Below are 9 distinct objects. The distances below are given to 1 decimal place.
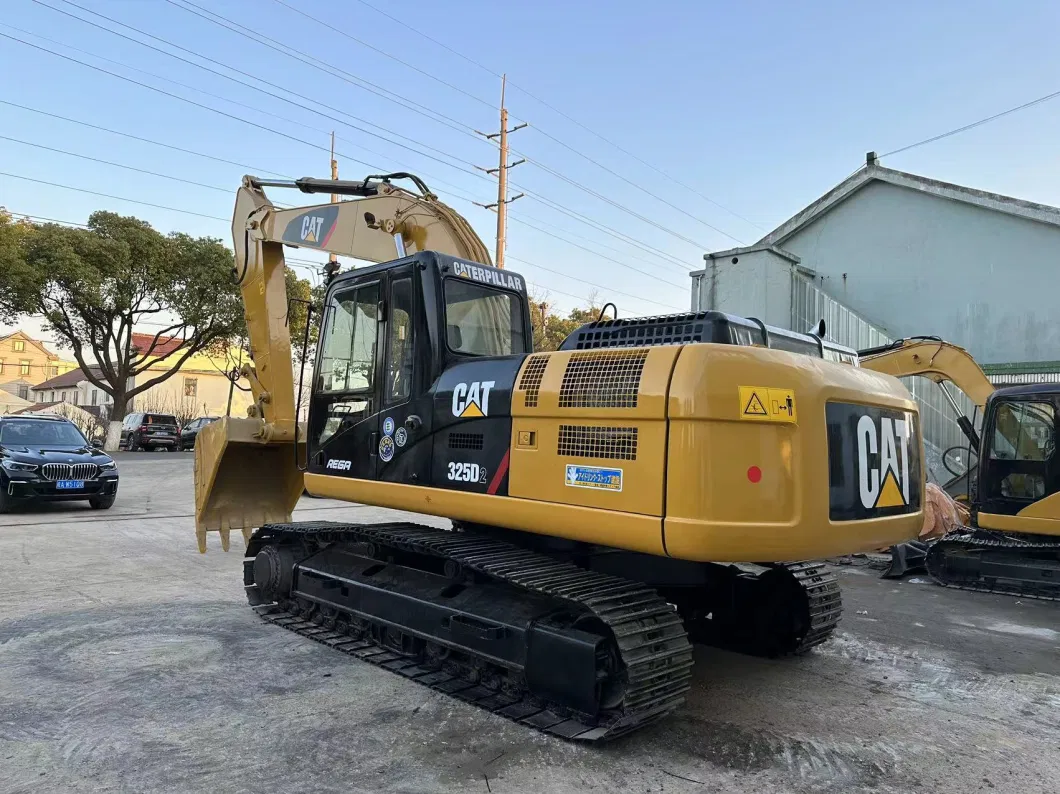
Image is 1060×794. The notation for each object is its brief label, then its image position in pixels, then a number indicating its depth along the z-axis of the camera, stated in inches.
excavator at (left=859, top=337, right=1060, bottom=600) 326.3
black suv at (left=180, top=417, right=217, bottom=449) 1232.2
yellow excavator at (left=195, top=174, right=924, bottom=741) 139.3
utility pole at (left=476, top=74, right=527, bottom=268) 998.4
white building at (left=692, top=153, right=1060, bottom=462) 636.1
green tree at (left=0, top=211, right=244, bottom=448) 983.6
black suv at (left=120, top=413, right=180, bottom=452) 1158.3
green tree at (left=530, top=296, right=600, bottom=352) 1464.1
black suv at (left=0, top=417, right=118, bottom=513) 451.2
